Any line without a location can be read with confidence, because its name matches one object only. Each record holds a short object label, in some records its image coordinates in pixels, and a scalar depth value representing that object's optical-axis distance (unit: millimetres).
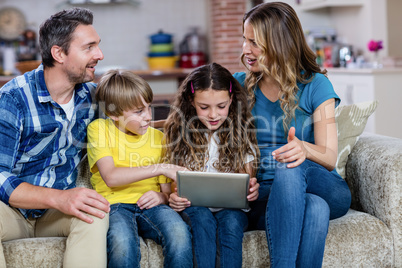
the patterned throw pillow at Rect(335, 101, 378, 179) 2008
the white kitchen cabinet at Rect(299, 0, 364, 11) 4559
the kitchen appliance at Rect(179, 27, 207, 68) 5730
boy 1668
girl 1854
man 1567
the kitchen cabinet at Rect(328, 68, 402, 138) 3795
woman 1580
